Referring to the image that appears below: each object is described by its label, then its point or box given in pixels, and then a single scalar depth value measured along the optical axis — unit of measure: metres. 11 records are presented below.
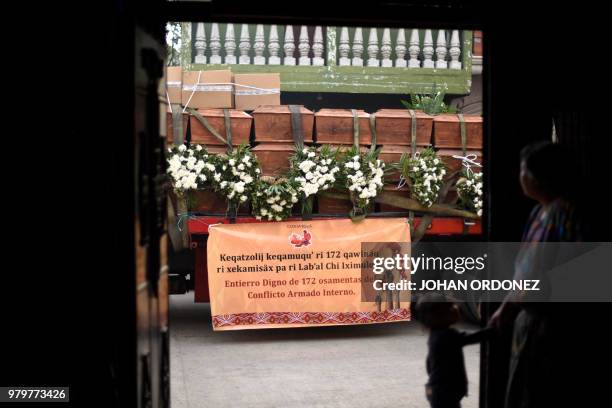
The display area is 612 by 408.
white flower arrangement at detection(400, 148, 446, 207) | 8.93
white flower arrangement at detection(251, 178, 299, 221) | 8.46
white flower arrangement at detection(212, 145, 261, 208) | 8.51
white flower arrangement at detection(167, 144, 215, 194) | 8.48
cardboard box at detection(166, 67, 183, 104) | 9.01
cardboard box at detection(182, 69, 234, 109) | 9.20
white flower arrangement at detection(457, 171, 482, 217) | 9.09
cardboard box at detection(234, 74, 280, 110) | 9.40
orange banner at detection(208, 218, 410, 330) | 8.46
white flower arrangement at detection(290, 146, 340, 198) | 8.59
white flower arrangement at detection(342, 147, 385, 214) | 8.71
